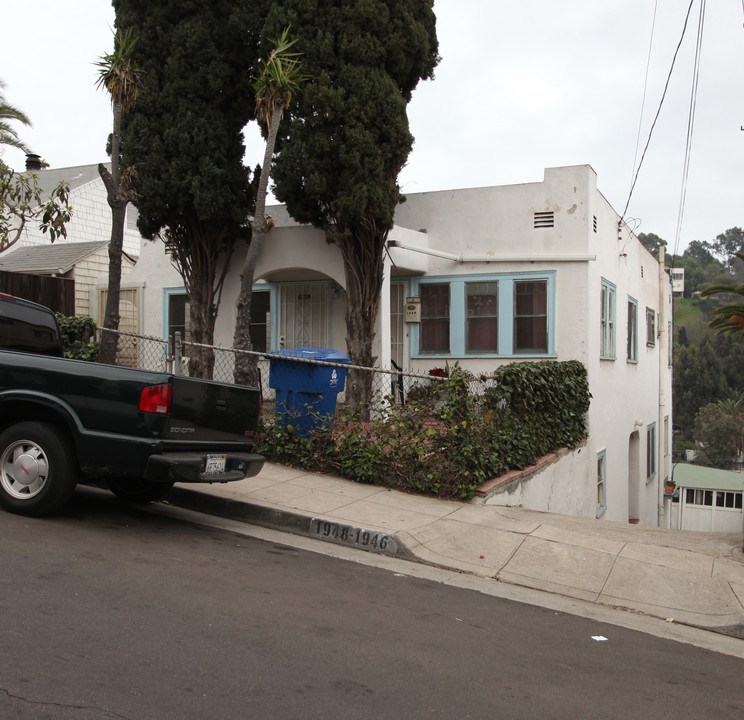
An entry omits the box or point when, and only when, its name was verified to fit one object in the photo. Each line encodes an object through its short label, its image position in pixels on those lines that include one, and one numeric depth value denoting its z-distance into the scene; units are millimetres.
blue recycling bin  9180
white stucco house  13320
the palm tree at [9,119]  17766
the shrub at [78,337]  12094
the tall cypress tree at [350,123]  11406
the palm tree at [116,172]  10438
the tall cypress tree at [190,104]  11977
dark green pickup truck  6012
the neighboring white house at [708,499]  34156
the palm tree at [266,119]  10242
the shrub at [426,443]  8641
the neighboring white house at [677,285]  26597
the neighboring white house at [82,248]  17403
